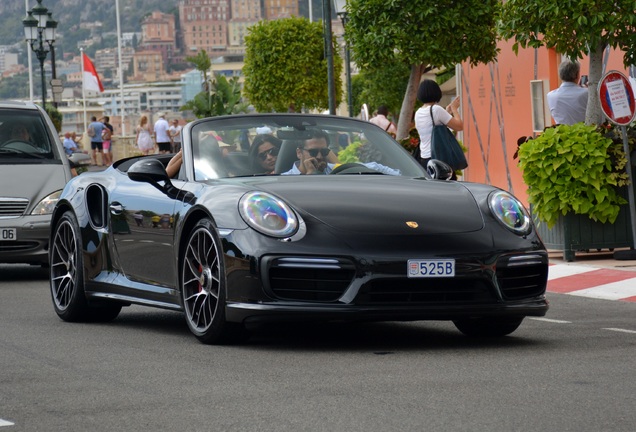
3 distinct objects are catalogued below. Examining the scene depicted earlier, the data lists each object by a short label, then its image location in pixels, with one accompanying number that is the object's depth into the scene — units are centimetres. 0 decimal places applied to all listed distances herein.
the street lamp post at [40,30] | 4269
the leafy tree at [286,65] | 3997
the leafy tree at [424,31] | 2353
